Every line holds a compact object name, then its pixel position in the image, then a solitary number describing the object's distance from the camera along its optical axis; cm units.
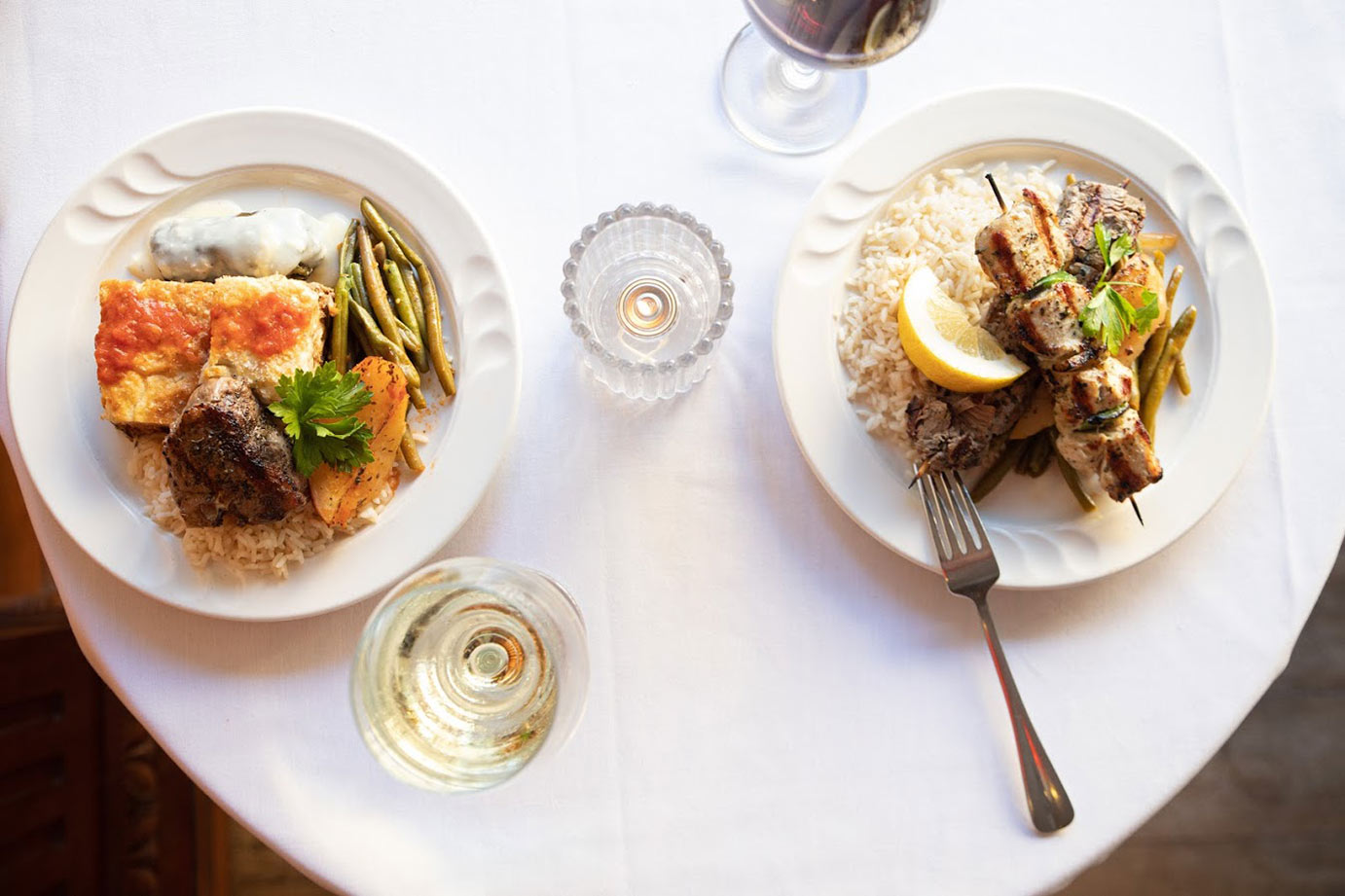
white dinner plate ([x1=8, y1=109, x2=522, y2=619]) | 54
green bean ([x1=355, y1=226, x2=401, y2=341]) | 56
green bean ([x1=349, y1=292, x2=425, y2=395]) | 56
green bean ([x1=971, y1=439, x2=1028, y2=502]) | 56
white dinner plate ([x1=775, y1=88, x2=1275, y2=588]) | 56
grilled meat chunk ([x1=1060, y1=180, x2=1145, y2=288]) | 55
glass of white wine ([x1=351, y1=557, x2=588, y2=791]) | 51
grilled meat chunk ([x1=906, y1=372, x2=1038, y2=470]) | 54
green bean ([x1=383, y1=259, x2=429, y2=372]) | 56
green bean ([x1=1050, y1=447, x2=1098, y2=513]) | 56
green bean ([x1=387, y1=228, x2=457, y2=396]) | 56
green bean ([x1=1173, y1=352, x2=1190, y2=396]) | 57
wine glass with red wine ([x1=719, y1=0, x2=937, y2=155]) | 61
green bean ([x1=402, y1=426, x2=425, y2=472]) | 55
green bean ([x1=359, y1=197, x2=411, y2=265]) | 57
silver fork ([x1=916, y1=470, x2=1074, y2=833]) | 54
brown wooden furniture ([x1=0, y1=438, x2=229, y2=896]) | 66
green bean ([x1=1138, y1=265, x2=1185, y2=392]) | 56
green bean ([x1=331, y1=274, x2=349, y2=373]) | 56
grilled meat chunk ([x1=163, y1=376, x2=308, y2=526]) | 52
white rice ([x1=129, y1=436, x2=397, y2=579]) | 54
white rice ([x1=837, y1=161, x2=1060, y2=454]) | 56
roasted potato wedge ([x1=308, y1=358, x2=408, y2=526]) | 54
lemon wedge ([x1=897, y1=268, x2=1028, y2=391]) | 53
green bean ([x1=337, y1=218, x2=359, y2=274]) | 57
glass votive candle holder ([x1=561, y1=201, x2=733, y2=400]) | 56
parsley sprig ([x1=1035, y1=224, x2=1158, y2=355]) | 52
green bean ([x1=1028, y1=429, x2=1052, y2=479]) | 57
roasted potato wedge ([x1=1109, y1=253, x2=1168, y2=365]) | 54
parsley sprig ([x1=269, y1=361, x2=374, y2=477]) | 53
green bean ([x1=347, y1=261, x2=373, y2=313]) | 57
